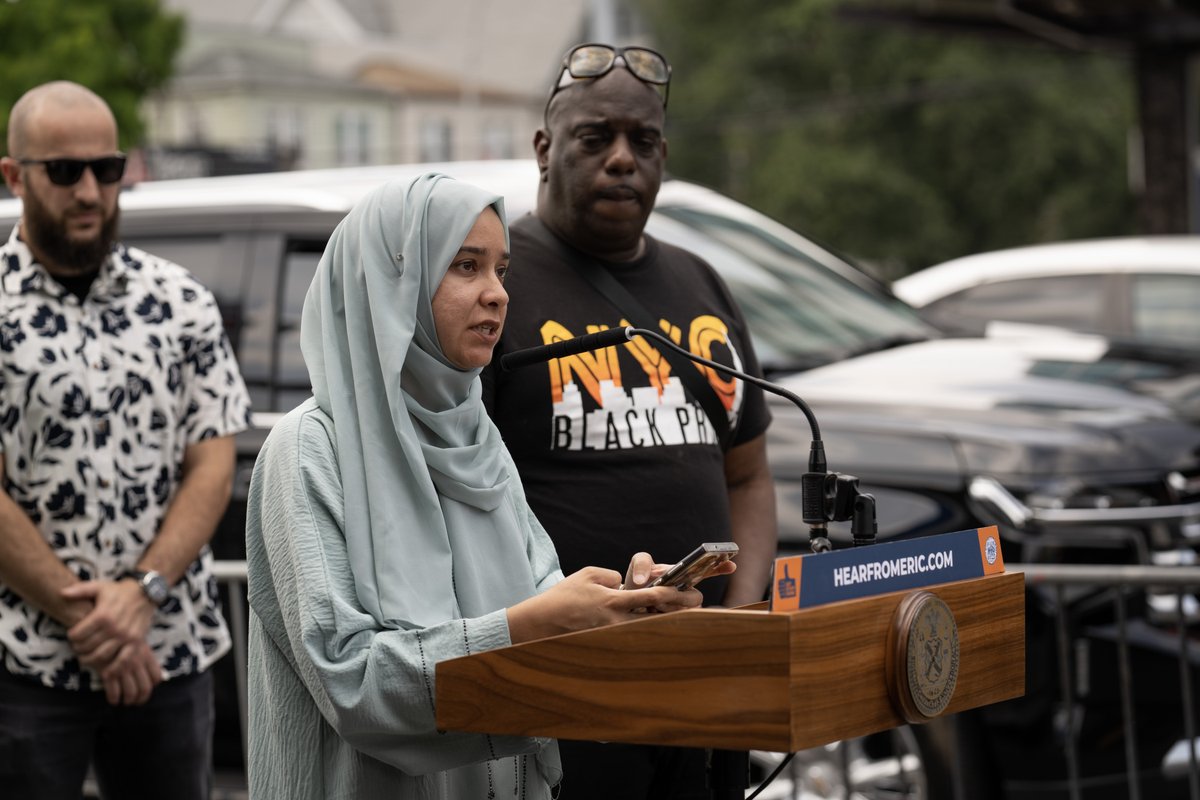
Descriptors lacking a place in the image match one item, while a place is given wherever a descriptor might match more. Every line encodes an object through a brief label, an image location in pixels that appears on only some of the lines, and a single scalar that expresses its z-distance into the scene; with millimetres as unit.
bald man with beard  8156
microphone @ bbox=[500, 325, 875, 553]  5621
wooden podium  4527
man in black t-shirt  7320
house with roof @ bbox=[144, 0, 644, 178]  102625
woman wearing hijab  5262
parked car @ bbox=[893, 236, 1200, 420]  18844
